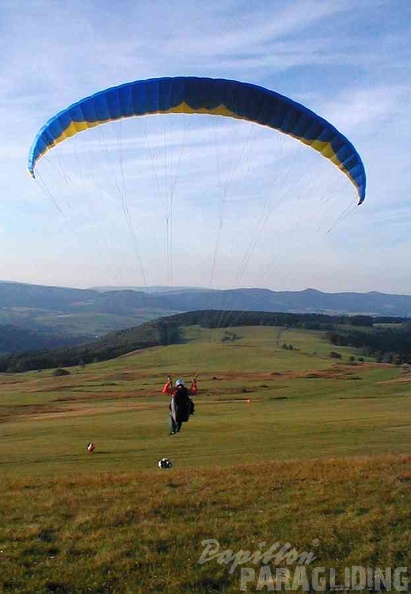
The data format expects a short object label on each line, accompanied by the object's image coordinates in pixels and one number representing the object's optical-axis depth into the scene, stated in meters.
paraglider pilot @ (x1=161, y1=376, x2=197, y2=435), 14.09
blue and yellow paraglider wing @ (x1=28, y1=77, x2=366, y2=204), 14.27
